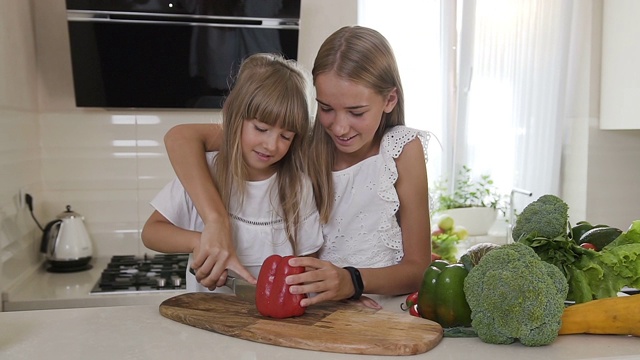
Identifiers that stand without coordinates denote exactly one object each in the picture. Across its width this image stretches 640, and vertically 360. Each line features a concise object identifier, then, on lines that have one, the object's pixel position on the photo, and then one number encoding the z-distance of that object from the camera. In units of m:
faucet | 2.86
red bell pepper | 0.94
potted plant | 2.81
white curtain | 2.91
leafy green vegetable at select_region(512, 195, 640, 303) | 0.94
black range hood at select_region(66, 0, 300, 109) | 2.19
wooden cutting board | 0.81
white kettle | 2.23
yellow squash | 0.85
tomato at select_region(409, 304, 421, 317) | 1.03
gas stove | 2.00
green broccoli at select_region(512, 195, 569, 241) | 0.96
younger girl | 1.23
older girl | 1.23
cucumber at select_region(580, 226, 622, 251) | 1.03
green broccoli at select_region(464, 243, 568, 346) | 0.80
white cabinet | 2.63
